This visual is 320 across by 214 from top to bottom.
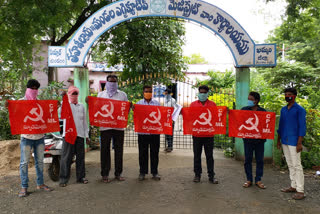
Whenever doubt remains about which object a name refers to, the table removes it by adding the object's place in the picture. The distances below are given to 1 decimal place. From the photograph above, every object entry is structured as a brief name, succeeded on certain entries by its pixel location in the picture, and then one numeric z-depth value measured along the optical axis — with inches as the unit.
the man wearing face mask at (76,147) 199.9
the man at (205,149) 205.0
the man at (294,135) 175.9
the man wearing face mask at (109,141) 208.5
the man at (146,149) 211.8
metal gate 320.5
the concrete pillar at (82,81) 290.2
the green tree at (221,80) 753.2
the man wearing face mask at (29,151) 180.4
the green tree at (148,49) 512.1
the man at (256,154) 197.9
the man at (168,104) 303.9
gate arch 253.0
